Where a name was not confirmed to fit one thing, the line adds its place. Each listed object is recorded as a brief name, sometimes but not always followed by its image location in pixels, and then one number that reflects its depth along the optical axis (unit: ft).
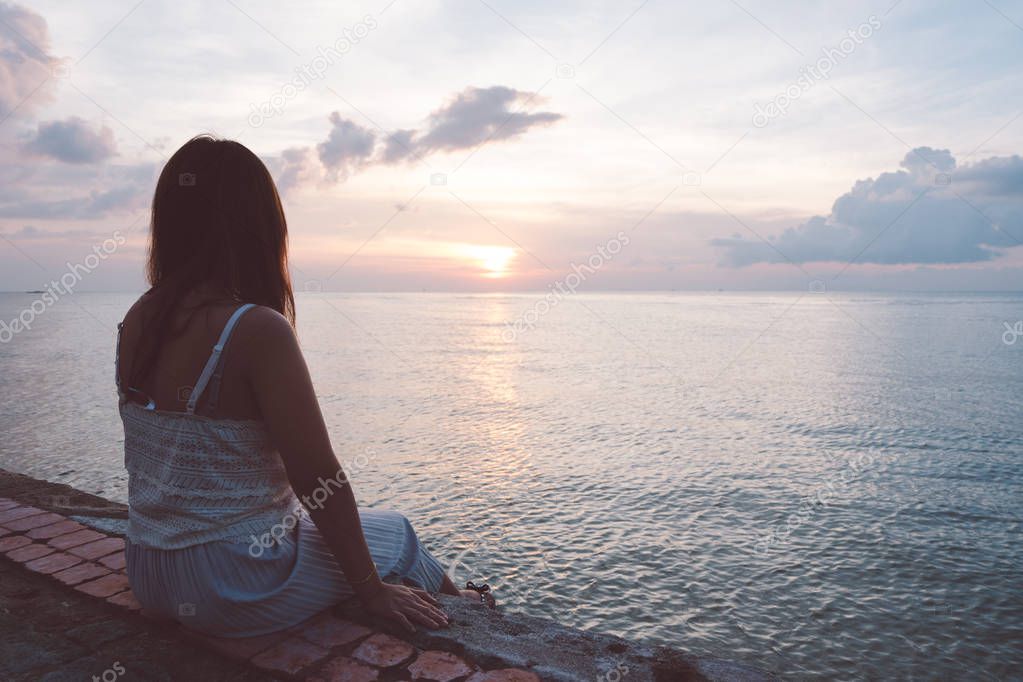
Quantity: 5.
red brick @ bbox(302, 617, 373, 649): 8.23
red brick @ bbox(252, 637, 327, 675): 7.74
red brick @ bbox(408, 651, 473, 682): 7.80
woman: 6.99
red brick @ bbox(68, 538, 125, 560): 11.27
